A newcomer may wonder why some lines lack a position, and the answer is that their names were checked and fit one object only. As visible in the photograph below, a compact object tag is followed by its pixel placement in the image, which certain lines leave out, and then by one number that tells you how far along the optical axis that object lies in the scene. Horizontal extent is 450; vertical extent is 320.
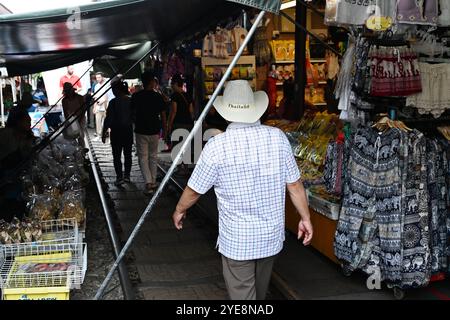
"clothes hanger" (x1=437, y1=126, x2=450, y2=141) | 5.14
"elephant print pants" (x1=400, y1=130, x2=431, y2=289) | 4.87
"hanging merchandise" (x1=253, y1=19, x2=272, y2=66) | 10.43
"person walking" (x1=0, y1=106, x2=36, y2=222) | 5.87
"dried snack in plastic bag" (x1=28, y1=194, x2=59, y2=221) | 5.36
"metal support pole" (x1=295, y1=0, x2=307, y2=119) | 8.80
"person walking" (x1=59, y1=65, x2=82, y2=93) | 16.38
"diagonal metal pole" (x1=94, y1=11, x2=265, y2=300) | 3.84
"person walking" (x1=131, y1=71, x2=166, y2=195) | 9.52
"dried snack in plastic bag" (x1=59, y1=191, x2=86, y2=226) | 5.45
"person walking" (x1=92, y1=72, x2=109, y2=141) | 19.19
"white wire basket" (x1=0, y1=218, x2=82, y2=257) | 4.55
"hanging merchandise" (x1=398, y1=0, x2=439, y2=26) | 4.68
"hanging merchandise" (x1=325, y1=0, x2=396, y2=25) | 4.72
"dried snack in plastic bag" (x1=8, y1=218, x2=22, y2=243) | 4.67
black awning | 4.53
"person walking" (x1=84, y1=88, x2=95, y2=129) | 22.77
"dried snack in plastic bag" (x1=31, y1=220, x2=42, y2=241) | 4.77
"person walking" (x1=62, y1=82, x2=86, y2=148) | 12.24
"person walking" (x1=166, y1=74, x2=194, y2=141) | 11.73
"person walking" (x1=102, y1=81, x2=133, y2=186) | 10.05
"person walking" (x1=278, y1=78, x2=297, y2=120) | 9.83
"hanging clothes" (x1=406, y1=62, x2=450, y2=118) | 5.03
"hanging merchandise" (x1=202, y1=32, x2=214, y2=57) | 9.97
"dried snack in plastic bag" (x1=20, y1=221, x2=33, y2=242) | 4.72
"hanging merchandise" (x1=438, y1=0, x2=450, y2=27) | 4.82
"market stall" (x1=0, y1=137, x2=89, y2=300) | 4.02
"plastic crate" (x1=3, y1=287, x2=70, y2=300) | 3.93
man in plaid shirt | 3.67
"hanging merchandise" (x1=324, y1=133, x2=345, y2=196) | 5.68
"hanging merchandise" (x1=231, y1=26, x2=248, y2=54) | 9.70
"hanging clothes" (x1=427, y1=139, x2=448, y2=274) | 5.00
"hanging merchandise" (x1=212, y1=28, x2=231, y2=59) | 9.74
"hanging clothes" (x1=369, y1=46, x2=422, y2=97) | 4.88
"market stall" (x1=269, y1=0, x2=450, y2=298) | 4.85
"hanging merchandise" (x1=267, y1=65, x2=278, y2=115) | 11.19
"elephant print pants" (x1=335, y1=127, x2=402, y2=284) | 4.89
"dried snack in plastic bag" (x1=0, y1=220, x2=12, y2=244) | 4.61
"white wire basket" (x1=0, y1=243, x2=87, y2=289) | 4.04
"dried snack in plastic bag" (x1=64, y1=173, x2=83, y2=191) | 6.94
